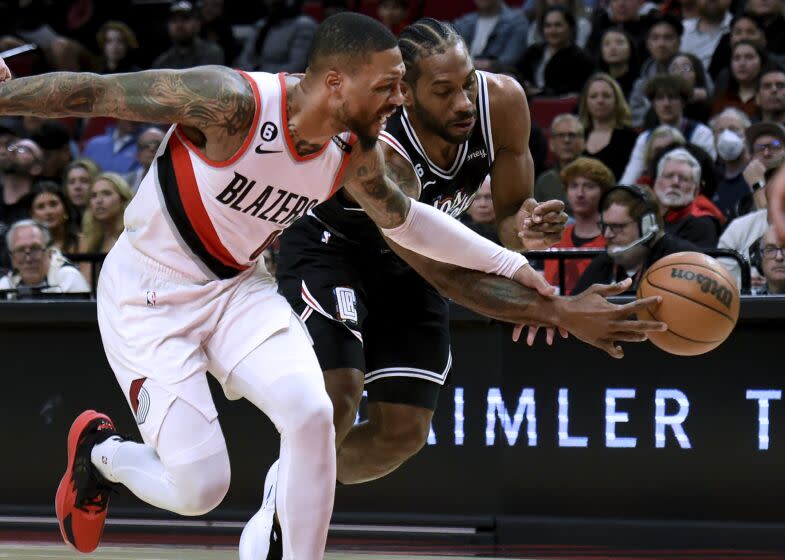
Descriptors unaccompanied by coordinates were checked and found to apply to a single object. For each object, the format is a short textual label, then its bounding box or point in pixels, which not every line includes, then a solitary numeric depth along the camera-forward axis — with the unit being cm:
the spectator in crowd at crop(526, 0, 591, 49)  2127
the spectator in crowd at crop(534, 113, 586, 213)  1741
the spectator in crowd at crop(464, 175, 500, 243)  1566
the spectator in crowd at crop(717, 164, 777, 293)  1434
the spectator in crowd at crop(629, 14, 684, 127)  1916
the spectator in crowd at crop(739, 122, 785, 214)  1559
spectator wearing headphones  1329
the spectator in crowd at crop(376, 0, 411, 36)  2247
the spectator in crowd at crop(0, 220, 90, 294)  1532
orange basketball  880
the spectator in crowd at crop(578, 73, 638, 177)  1787
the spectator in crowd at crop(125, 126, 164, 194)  1911
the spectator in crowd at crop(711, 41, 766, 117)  1811
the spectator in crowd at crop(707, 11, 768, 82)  1866
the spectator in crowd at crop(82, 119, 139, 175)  2094
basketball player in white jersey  803
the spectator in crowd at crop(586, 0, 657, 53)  2084
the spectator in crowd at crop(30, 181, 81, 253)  1753
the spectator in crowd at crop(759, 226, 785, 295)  1320
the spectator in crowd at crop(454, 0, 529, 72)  2141
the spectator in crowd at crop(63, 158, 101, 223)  1872
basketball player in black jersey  998
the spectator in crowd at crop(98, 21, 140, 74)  2444
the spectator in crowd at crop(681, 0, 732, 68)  1998
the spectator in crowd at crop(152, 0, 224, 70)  2328
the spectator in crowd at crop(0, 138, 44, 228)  1920
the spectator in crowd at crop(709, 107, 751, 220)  1636
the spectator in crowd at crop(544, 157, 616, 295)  1538
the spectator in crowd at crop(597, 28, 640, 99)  1959
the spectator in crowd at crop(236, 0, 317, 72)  2294
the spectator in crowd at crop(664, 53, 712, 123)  1817
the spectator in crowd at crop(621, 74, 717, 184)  1750
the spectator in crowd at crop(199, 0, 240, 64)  2506
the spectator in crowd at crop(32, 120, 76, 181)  2106
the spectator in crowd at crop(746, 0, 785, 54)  1919
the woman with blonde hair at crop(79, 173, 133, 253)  1694
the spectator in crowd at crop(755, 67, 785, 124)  1687
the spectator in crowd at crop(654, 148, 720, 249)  1468
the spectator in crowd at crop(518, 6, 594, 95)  2031
